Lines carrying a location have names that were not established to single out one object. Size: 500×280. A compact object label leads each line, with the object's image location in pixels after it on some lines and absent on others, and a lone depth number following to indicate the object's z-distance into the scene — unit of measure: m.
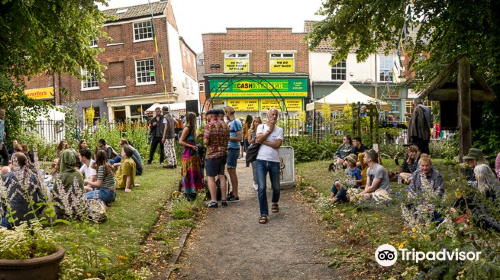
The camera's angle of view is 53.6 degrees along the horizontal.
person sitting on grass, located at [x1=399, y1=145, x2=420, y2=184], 11.04
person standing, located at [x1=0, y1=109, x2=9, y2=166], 13.01
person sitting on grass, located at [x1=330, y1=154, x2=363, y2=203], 9.47
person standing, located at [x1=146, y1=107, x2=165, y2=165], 16.09
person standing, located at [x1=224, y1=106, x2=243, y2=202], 10.52
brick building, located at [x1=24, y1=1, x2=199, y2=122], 37.31
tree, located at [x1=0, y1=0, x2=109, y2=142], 12.52
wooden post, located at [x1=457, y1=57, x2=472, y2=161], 7.48
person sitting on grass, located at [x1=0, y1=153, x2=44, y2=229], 7.05
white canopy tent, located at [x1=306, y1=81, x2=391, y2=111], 23.39
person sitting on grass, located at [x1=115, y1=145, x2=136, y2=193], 11.45
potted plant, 4.21
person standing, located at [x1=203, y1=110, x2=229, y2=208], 9.80
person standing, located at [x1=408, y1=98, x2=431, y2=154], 12.99
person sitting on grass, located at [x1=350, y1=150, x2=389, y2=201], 8.95
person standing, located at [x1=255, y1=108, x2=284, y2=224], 8.66
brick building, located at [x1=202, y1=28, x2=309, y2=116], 37.69
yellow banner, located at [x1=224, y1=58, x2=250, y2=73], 38.47
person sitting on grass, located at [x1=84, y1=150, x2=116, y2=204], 9.30
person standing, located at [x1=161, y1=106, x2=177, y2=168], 15.56
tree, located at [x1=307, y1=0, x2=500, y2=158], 11.22
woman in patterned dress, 10.27
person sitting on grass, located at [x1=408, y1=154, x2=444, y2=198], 7.45
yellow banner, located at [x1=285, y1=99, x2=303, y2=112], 38.03
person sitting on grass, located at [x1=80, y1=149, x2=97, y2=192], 10.20
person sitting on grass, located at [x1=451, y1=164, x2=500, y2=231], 4.60
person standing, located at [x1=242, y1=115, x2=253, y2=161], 16.70
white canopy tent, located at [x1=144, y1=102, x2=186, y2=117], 31.17
